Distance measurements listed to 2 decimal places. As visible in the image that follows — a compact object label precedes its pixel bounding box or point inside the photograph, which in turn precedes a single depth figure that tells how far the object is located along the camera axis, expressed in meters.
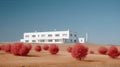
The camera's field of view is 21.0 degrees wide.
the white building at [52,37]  161.88
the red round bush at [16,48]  84.96
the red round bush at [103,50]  107.69
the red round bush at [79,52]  80.62
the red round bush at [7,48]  91.89
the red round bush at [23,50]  84.62
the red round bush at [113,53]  90.56
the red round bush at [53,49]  94.57
